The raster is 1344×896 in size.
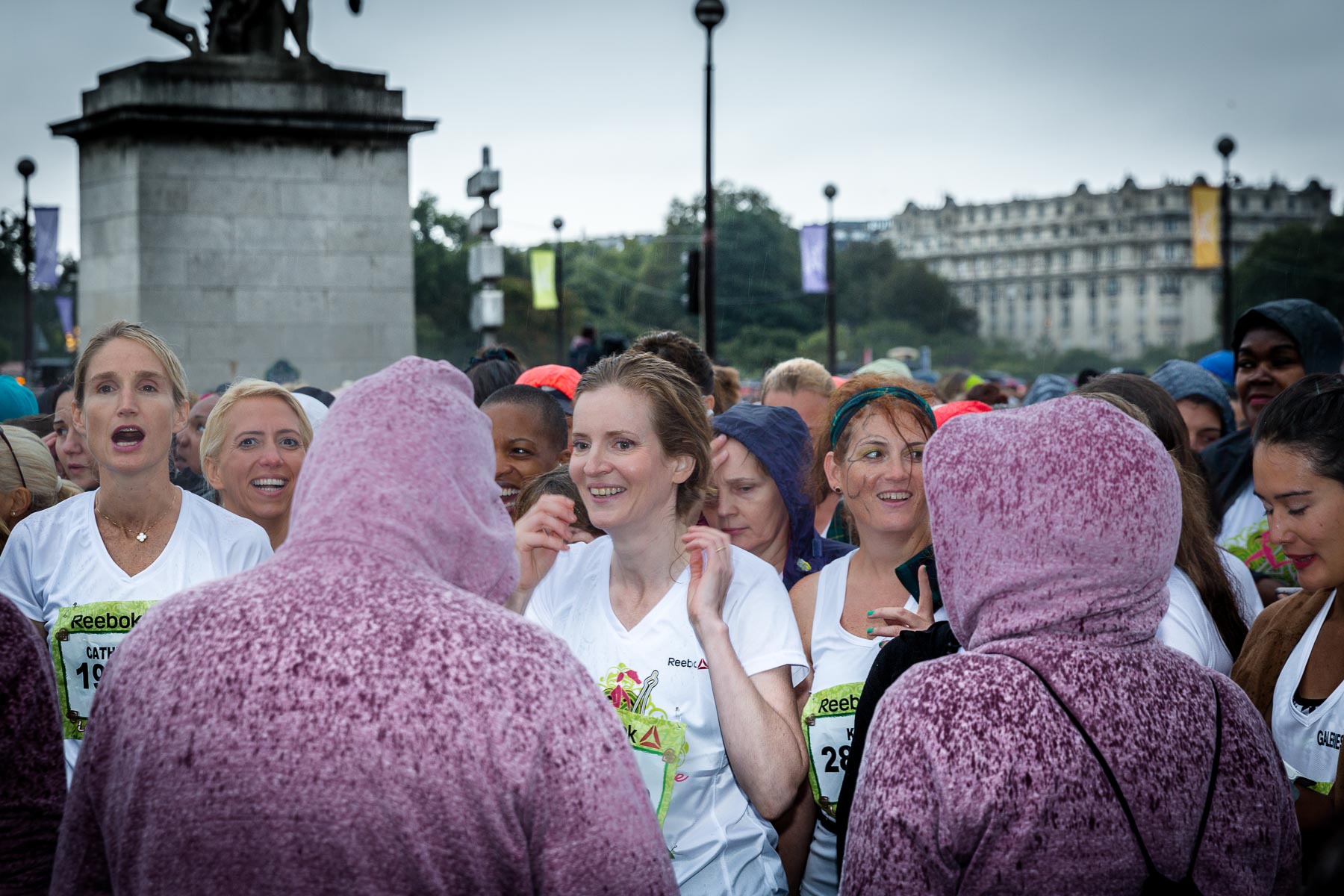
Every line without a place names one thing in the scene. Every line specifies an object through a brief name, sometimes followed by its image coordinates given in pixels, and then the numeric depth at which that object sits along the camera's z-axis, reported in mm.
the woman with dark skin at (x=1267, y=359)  6073
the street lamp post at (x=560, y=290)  42656
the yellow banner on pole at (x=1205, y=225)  26853
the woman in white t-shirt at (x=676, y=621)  3164
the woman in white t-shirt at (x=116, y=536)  3854
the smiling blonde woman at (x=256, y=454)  5062
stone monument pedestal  13430
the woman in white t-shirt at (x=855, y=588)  3451
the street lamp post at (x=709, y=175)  16734
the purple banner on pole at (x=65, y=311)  38969
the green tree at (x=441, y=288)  65750
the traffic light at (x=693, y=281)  19156
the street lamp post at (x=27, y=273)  26719
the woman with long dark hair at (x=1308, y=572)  3232
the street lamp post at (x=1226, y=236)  25234
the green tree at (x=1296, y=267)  78938
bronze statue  13820
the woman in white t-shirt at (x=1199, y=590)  3623
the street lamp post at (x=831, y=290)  37062
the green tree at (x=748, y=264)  93188
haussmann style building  130625
